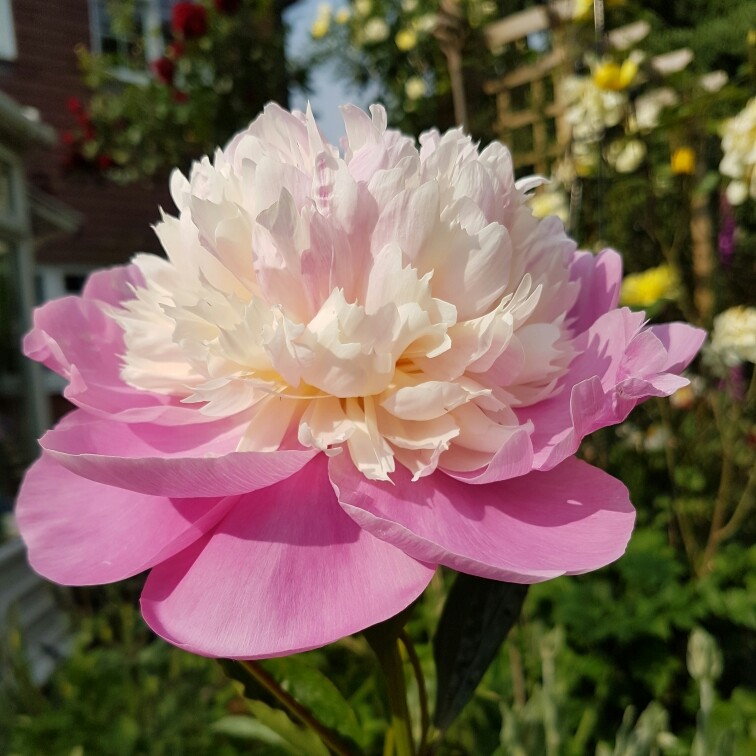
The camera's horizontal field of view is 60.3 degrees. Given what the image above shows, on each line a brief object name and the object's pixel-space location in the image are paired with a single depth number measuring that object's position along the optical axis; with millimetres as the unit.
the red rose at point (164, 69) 3451
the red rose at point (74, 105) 3611
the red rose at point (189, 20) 3414
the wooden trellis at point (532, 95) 2000
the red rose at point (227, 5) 3420
